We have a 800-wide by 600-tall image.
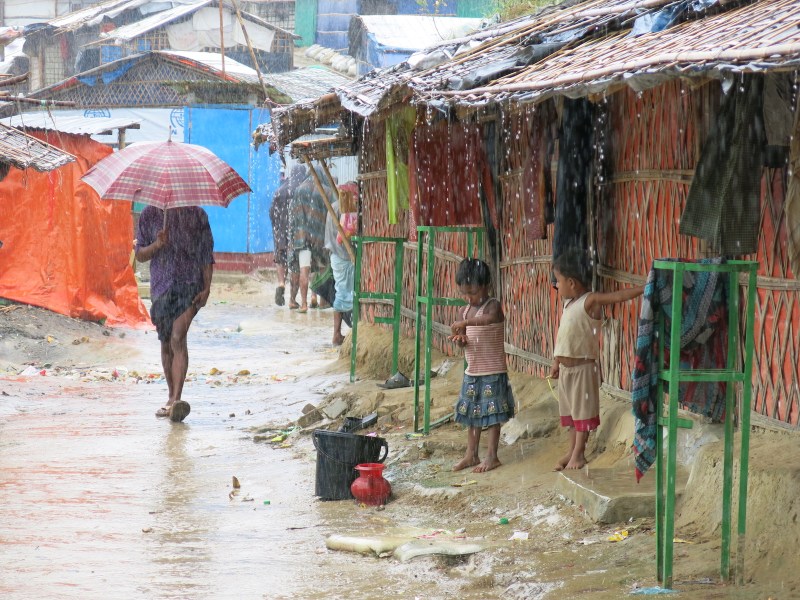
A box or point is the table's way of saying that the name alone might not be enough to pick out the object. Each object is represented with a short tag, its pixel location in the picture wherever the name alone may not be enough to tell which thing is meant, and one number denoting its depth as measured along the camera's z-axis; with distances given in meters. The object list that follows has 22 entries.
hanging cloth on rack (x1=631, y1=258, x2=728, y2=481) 9.46
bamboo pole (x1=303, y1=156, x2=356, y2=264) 24.44
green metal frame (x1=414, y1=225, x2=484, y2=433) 16.73
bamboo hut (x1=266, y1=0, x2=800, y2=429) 10.13
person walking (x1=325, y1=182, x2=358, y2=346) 28.94
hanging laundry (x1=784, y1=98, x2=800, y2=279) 9.80
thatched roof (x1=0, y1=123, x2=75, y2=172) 28.06
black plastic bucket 14.80
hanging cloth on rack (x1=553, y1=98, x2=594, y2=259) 15.10
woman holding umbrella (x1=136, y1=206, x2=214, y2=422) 20.08
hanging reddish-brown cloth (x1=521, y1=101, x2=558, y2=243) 15.77
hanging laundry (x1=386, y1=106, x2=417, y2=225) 18.48
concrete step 11.65
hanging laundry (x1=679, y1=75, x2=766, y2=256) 11.15
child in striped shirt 14.65
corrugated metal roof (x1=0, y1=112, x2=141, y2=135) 35.37
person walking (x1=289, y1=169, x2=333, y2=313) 35.31
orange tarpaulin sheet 32.94
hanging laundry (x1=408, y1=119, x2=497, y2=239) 18.22
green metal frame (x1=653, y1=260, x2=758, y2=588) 9.26
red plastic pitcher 14.38
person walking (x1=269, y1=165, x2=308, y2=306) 38.69
